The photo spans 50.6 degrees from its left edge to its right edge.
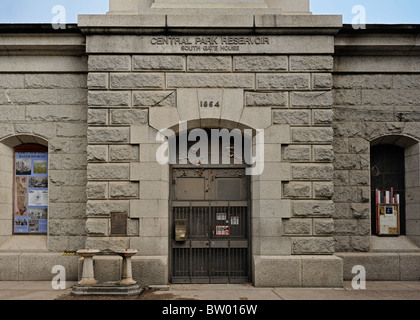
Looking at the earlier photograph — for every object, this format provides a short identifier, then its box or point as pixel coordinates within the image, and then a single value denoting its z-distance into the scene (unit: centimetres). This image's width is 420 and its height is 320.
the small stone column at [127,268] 935
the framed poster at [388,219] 1145
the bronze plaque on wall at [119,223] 1017
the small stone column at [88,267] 941
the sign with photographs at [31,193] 1138
